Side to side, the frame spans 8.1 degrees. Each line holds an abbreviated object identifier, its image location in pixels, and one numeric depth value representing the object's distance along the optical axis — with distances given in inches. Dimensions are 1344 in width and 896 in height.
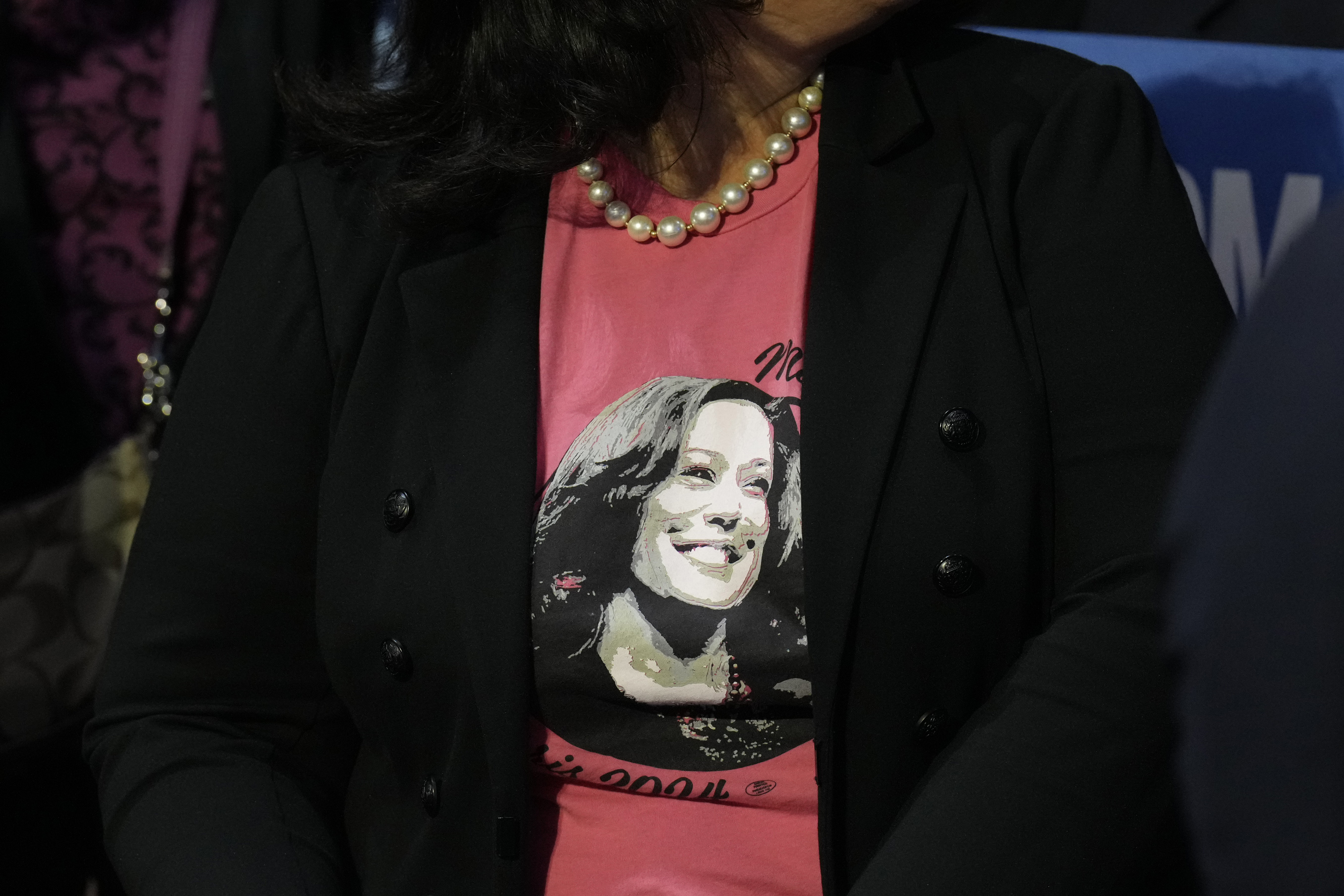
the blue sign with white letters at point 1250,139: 202.3
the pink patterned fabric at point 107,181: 211.1
